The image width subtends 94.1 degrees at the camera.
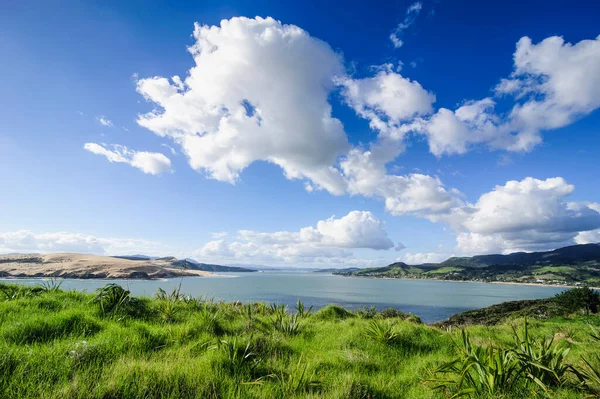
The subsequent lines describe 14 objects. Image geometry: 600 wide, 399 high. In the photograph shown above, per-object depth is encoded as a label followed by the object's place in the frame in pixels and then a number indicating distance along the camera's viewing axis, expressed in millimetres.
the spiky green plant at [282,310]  10617
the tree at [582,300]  29188
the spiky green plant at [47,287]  10363
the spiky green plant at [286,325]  9327
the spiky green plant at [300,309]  12830
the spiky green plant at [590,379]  4727
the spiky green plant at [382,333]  8695
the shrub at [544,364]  4996
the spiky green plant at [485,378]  4594
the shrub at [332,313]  16431
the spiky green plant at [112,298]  8344
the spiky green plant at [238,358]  5164
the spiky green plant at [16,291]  8688
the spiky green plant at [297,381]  4530
